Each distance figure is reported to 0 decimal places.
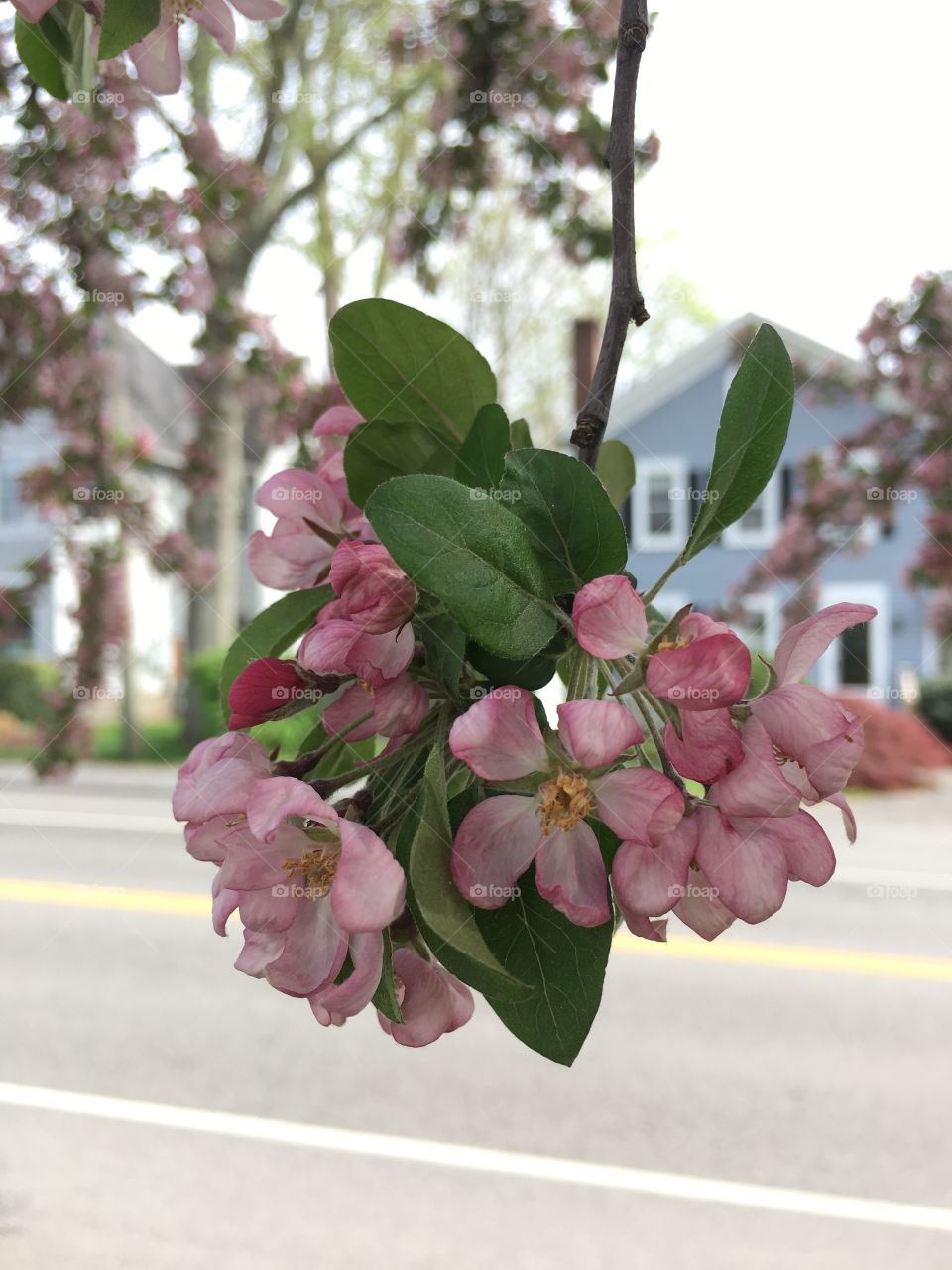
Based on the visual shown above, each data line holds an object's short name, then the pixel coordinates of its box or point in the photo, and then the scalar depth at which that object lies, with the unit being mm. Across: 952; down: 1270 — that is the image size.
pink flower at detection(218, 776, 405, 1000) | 357
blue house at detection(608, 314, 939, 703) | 11898
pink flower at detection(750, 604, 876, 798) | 384
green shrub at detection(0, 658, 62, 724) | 12562
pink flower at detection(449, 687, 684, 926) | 362
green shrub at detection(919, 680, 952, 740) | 11359
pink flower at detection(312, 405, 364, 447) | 519
